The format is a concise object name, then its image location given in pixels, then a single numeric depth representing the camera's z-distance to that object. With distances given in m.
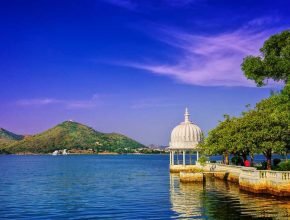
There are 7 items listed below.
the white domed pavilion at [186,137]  56.74
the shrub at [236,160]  47.50
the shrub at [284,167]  30.00
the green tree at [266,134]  34.26
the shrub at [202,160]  44.70
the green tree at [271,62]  26.20
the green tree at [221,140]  39.30
